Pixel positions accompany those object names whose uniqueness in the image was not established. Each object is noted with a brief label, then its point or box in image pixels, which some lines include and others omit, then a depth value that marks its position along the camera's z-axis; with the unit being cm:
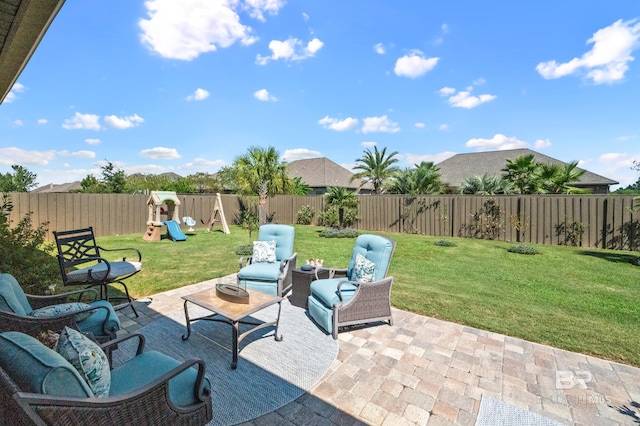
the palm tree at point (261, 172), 1191
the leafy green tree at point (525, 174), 1247
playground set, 1108
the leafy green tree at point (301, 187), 2327
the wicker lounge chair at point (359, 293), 350
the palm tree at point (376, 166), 2102
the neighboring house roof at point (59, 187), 3945
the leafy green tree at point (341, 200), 1376
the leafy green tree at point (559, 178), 1163
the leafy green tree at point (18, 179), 1917
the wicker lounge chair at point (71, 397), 107
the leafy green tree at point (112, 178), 2241
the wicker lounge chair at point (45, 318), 201
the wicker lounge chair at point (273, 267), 449
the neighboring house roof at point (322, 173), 2719
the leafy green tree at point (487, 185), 1302
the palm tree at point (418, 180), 1548
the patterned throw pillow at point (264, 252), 501
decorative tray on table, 318
